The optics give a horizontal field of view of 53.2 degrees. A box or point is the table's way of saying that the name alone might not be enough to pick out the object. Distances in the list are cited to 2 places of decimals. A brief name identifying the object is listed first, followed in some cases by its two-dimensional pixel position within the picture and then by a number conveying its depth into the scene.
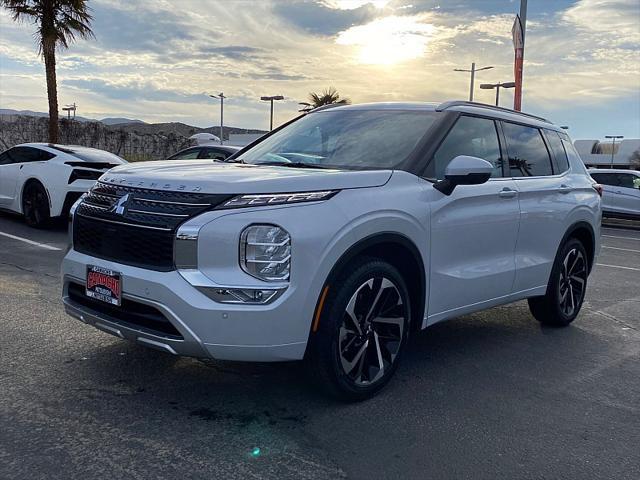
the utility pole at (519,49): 15.66
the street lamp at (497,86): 31.69
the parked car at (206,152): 11.69
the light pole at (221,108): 57.84
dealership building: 69.62
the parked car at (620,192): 17.41
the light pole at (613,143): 71.79
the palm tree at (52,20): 20.19
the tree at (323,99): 45.00
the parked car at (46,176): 10.11
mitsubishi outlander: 3.21
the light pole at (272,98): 45.78
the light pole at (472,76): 38.66
